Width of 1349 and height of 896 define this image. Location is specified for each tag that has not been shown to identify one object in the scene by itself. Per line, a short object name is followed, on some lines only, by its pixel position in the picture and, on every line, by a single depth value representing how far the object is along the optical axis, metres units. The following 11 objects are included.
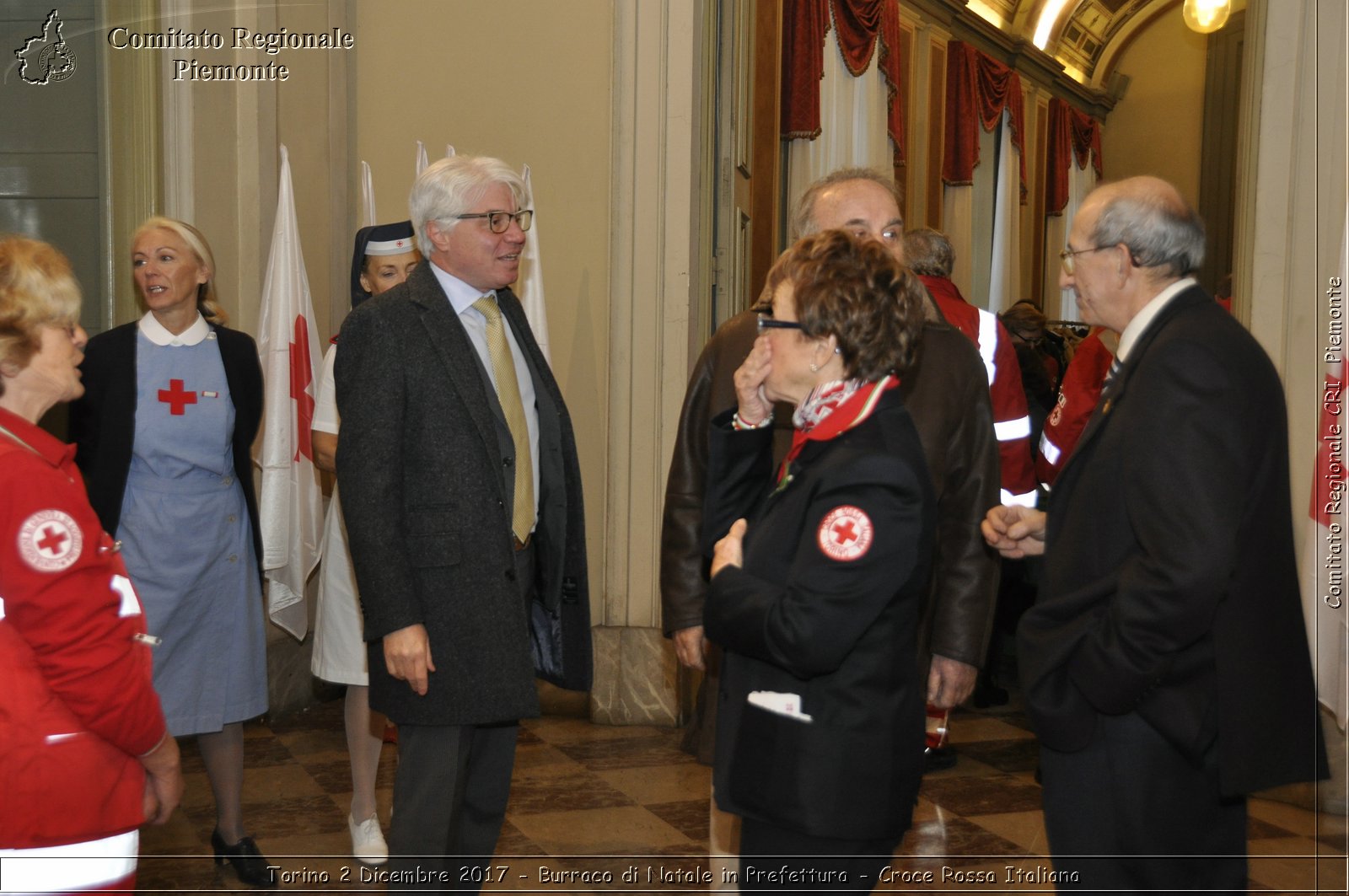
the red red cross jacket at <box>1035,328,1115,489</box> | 3.97
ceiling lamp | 10.50
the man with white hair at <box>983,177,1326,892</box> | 1.87
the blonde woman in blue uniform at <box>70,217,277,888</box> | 3.21
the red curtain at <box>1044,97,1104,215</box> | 13.57
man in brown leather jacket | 2.51
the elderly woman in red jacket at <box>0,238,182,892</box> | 1.58
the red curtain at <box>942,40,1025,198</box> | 10.96
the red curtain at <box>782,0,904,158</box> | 7.79
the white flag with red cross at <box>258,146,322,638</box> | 4.20
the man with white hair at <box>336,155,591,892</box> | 2.35
